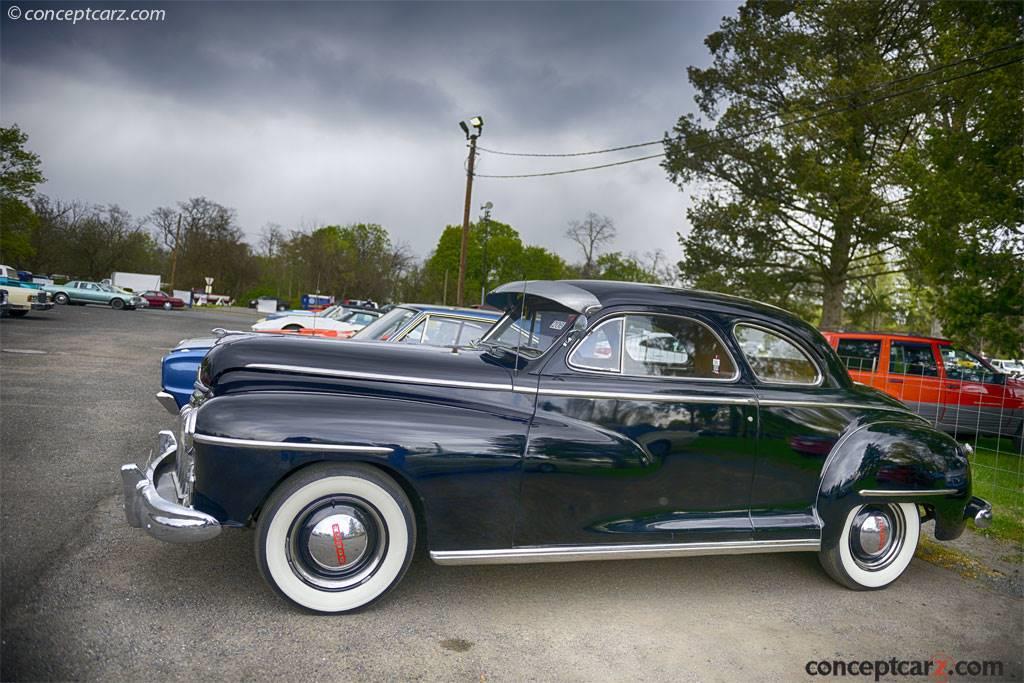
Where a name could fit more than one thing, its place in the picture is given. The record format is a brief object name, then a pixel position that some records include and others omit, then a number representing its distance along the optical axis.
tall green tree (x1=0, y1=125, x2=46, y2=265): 26.48
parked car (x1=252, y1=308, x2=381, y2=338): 15.78
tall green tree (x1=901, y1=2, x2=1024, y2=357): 9.42
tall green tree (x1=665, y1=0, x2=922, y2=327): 18.47
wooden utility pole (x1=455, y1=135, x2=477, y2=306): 22.03
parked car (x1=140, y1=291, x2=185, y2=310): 45.56
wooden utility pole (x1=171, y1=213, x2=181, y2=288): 63.50
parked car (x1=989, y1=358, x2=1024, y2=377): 17.77
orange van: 9.98
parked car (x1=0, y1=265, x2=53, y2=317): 20.58
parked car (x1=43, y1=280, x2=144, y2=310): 36.38
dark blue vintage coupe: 3.14
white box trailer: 53.16
